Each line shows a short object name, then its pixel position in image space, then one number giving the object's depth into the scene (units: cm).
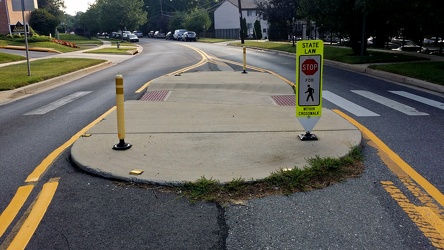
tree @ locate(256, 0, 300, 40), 3594
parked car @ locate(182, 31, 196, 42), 6341
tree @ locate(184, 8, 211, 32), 7238
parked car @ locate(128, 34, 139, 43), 6167
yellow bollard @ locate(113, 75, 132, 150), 561
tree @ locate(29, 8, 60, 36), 4741
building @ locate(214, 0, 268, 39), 7819
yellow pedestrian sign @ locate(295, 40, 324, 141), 583
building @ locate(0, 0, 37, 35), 4209
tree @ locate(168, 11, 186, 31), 8525
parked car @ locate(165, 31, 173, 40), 7591
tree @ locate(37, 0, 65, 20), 6397
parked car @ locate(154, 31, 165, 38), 8894
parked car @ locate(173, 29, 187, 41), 6673
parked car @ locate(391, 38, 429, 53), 2819
